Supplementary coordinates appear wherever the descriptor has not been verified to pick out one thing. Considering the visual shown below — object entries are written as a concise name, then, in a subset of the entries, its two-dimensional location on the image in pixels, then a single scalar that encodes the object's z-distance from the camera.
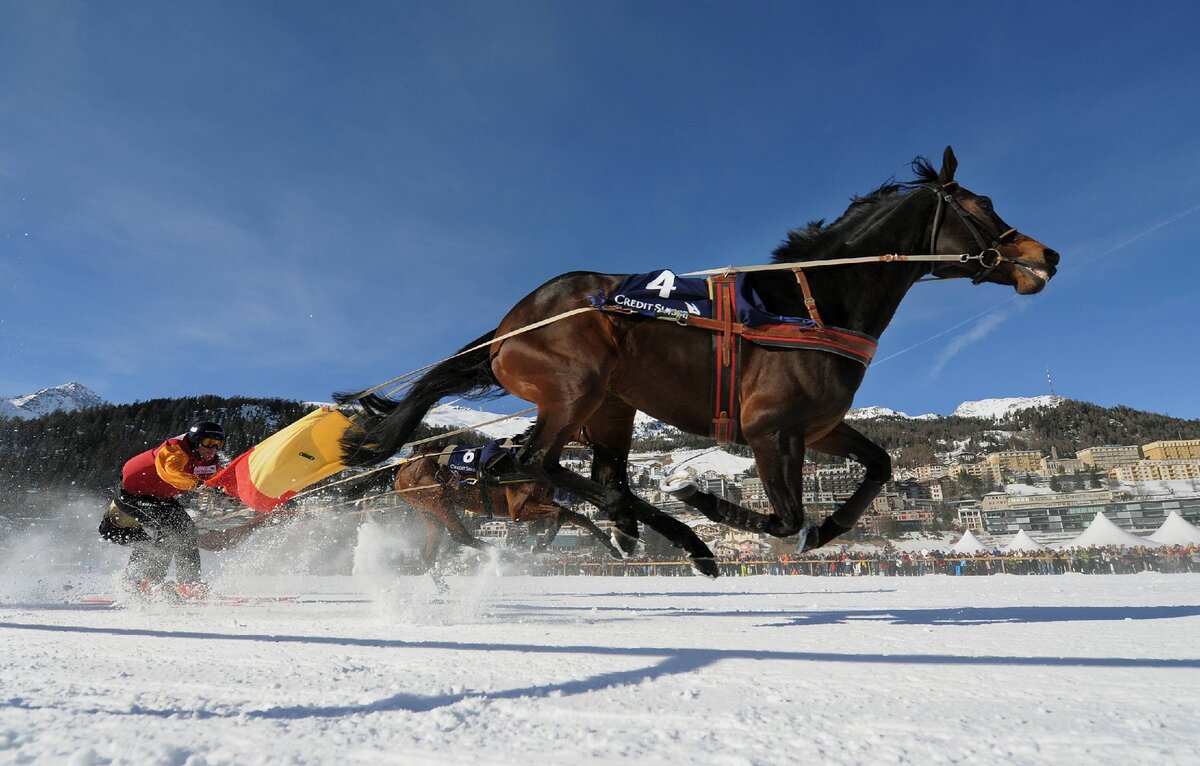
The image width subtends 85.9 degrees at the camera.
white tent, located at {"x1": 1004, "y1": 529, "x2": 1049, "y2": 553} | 32.99
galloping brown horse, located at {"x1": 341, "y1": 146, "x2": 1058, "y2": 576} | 3.92
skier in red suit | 6.75
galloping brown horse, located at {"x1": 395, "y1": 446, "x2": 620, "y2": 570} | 9.16
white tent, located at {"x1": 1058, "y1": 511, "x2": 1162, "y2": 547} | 28.45
